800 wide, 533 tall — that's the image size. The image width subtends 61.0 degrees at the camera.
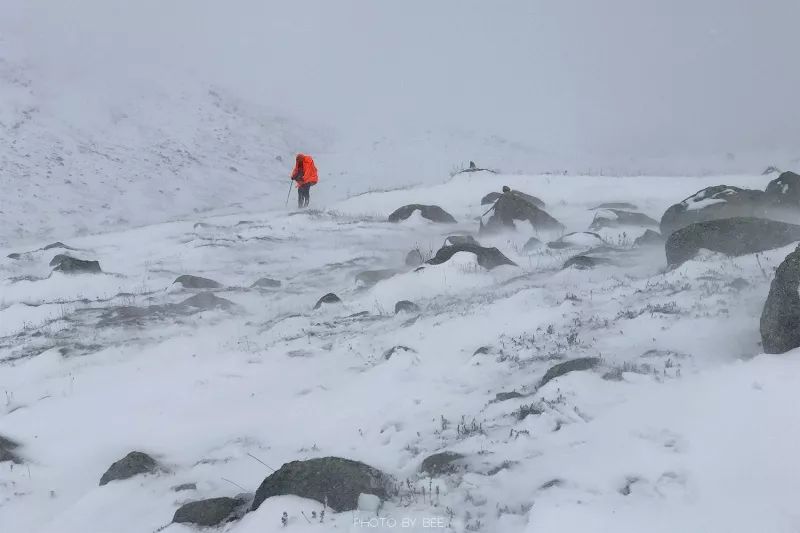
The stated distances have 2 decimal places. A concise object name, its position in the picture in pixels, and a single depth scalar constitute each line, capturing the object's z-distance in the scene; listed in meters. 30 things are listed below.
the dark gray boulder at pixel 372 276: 13.61
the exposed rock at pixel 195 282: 14.29
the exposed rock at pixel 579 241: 15.12
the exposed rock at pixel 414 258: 14.89
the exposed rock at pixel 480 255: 13.13
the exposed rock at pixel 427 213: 20.06
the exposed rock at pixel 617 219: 16.92
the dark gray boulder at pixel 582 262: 11.91
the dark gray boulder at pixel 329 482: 4.95
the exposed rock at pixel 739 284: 8.17
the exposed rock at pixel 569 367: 6.45
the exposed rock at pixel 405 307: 10.73
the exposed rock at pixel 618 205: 19.45
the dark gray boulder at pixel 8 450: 6.79
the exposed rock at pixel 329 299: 11.96
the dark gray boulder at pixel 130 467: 6.20
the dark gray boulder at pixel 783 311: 5.66
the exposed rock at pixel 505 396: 6.46
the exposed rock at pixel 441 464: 5.27
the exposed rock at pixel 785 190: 14.58
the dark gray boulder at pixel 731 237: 10.16
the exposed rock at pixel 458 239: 15.23
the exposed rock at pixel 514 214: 17.37
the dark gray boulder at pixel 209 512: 5.11
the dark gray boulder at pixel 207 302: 12.46
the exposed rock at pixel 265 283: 14.38
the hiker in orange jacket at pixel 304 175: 23.70
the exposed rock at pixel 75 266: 14.91
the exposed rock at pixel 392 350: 8.19
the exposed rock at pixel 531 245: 15.43
